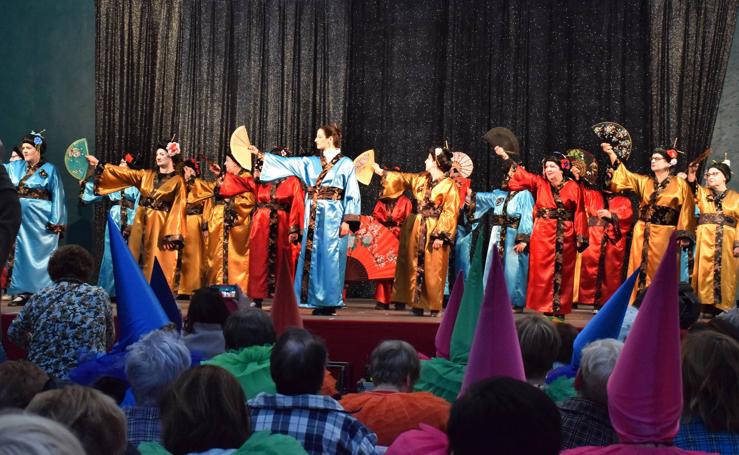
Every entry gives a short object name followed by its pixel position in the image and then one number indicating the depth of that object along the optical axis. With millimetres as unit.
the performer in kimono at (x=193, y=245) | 10750
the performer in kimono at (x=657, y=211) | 9617
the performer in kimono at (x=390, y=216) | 11344
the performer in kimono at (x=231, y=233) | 10625
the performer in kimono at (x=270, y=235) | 10039
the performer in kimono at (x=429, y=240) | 9844
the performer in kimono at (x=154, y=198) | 10109
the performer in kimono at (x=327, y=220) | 8898
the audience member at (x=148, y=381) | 2828
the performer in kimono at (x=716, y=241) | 9922
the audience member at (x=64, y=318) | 4316
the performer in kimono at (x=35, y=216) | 9977
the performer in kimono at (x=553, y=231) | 10094
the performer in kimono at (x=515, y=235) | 10297
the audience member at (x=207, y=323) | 4199
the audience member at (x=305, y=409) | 2678
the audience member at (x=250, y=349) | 3402
